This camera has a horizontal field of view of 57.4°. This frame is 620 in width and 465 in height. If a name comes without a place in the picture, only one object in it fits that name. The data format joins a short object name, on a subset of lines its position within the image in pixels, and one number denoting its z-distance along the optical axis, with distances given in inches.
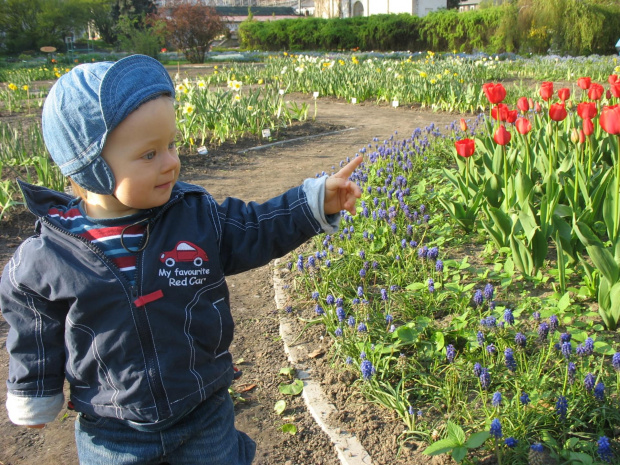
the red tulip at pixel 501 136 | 119.6
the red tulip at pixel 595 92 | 137.9
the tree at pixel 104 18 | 1447.6
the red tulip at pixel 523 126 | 121.5
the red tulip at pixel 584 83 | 146.9
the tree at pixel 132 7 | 1571.1
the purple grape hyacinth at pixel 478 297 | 96.7
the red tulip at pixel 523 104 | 141.5
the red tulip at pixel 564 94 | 145.0
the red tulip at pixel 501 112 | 136.6
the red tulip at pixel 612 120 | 97.5
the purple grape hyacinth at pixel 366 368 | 85.3
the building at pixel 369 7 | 1644.9
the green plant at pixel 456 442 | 68.9
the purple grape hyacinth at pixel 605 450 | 65.2
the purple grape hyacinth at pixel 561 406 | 73.3
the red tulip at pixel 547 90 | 143.6
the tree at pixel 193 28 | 928.9
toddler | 56.3
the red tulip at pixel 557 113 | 126.0
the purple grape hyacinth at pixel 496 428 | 68.3
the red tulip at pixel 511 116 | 134.7
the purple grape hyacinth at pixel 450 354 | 83.7
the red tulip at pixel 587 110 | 116.2
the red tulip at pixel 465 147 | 123.7
